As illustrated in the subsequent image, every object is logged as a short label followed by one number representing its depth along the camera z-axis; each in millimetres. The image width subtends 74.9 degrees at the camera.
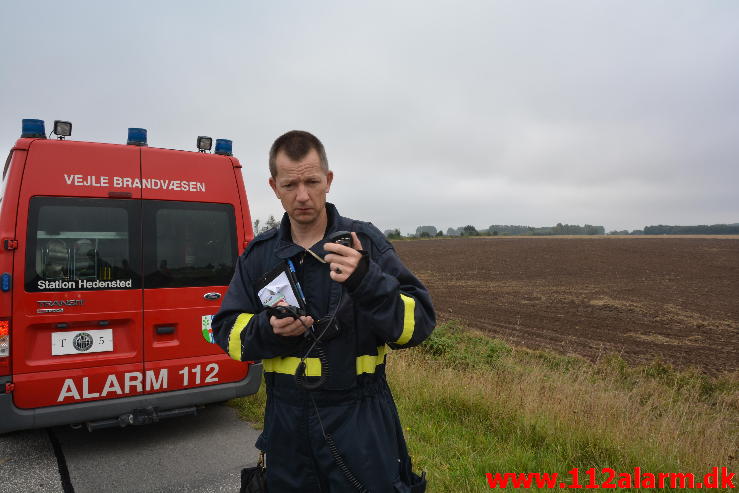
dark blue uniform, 1690
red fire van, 3662
